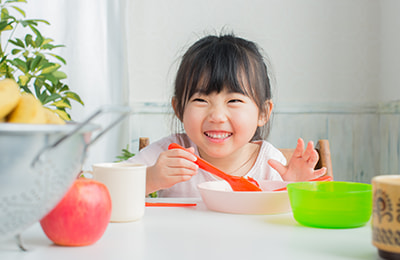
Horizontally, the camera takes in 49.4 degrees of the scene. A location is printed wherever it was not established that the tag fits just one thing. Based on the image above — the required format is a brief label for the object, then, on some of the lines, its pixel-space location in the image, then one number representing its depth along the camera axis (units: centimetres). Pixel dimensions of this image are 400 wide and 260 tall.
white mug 61
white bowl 67
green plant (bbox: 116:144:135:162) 184
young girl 124
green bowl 57
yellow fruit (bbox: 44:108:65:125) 42
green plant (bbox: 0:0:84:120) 104
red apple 48
